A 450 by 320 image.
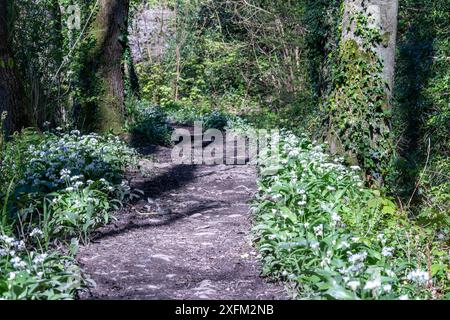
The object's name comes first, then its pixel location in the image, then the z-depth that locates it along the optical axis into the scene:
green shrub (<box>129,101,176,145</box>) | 12.59
